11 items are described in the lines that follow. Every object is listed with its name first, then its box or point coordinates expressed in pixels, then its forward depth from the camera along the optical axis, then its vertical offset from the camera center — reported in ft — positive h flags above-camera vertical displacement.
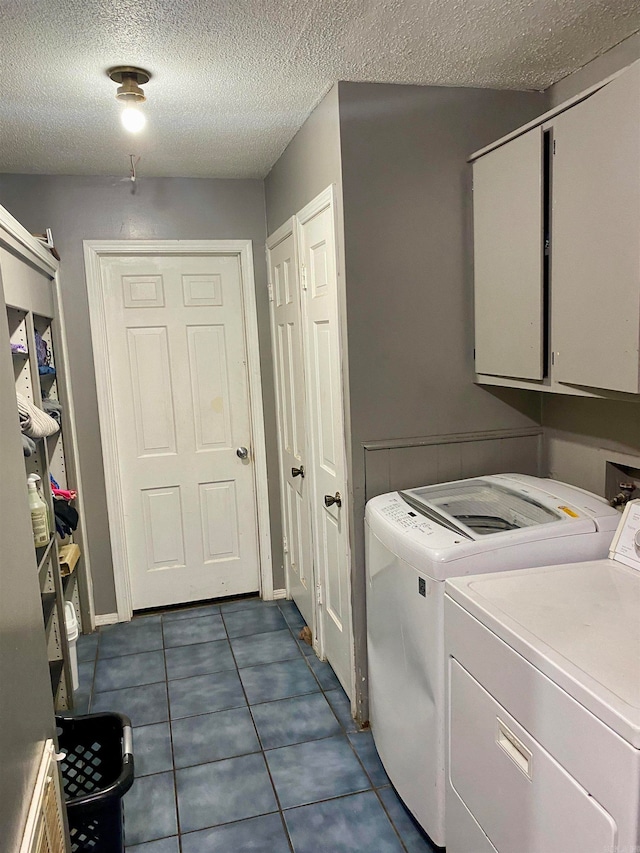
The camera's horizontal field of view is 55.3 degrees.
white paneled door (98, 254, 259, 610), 10.73 -1.43
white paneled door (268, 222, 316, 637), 9.63 -1.29
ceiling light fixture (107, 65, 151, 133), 6.20 +2.66
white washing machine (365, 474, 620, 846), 5.55 -2.15
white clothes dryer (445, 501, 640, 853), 3.48 -2.44
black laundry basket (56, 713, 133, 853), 6.33 -4.17
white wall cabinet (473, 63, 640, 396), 4.98 +0.73
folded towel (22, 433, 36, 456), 6.80 -1.05
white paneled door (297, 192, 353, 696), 7.68 -1.24
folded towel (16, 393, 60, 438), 7.11 -0.84
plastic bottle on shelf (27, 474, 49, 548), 7.59 -2.04
